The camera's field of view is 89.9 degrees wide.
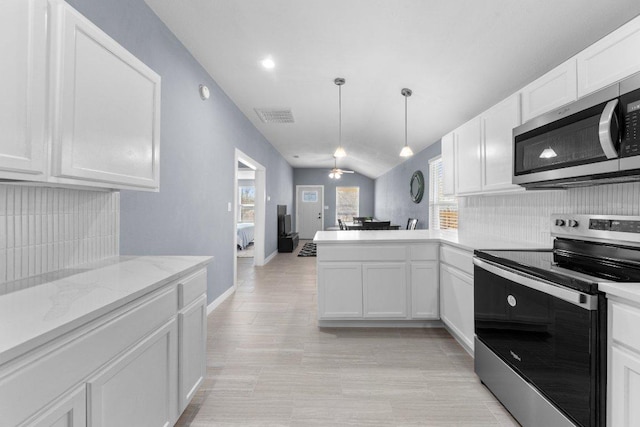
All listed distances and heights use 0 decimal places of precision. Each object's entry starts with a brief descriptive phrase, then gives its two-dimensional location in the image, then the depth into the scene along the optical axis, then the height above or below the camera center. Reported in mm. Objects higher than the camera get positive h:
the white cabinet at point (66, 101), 1010 +430
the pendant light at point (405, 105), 3752 +1432
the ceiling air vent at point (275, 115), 4719 +1536
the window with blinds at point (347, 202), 11578 +459
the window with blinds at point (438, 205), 5000 +161
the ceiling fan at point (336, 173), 6715 +879
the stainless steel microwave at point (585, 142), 1377 +378
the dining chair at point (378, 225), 5742 -184
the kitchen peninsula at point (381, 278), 2984 -595
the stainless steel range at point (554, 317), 1267 -486
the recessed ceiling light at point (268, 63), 3176 +1526
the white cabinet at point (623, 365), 1110 -535
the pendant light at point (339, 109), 3637 +1521
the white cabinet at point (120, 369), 769 -498
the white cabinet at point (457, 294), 2406 -646
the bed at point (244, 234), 8734 -579
